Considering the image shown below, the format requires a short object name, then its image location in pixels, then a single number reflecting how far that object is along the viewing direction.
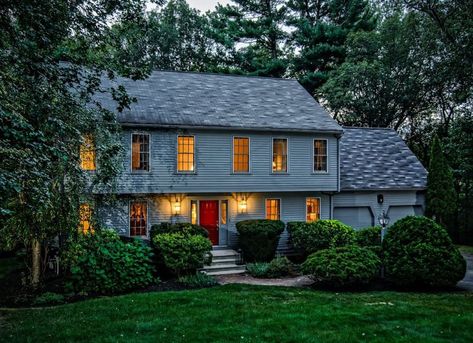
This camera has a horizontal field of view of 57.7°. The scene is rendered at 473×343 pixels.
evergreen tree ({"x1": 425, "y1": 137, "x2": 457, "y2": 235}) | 22.31
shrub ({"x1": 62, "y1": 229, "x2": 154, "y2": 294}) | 12.66
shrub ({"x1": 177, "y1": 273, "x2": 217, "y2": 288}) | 13.56
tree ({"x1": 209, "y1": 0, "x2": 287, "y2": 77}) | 35.00
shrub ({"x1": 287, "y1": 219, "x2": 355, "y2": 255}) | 17.50
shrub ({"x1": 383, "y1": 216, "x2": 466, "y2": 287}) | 12.51
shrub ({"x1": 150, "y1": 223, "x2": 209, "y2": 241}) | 15.88
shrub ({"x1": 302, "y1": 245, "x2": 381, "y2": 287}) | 12.59
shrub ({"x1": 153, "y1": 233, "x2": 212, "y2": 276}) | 14.16
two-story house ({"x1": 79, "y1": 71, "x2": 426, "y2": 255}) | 17.09
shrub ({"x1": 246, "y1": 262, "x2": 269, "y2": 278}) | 15.35
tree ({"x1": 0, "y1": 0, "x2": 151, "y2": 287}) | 6.14
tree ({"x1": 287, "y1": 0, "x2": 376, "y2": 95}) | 33.19
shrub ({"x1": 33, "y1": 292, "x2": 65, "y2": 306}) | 11.55
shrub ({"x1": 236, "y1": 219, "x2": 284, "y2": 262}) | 16.98
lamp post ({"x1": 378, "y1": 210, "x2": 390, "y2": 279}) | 14.25
